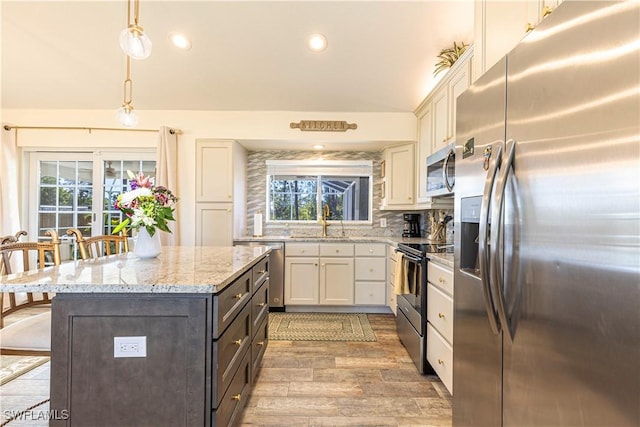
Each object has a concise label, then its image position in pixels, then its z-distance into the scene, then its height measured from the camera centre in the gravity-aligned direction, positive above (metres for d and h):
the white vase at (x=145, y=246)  1.86 -0.19
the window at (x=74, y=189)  3.81 +0.32
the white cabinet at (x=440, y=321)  1.88 -0.69
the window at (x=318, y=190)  4.29 +0.37
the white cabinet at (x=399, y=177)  3.66 +0.48
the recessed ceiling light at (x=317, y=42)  2.78 +1.60
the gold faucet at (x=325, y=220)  4.20 -0.05
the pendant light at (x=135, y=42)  1.78 +1.01
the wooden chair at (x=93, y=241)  2.02 -0.21
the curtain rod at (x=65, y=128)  3.58 +1.02
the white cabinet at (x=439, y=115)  2.41 +0.99
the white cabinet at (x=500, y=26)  1.38 +0.89
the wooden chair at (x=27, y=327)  1.60 -0.61
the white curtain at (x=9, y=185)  3.51 +0.33
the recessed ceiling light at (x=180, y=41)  2.82 +1.63
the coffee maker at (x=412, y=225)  3.92 -0.11
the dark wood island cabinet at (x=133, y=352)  1.16 -0.52
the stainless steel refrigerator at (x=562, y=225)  0.60 -0.02
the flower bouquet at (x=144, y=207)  1.80 +0.05
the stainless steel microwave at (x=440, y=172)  2.24 +0.37
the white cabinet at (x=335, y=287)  3.70 -0.85
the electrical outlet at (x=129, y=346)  1.17 -0.50
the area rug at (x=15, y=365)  2.19 -1.16
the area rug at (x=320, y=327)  2.99 -1.18
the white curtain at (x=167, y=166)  3.54 +0.57
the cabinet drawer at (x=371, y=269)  3.70 -0.63
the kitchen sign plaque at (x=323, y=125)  3.66 +1.08
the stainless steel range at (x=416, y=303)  2.29 -0.70
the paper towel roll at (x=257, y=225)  4.12 -0.12
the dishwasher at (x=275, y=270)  3.67 -0.65
